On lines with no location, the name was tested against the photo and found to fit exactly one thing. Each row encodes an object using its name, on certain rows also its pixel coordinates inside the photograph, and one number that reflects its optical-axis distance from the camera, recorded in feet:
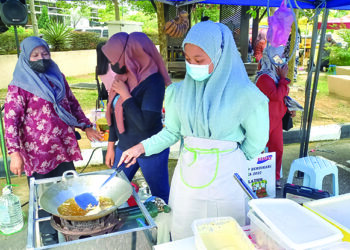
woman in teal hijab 4.58
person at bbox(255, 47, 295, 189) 9.77
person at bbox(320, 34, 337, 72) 40.19
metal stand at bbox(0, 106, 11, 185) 8.28
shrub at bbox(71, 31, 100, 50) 35.99
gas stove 3.61
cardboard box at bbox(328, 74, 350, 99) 25.20
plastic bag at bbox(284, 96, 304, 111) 10.39
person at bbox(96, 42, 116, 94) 9.27
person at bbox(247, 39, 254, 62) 34.24
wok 4.21
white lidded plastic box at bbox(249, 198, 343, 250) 2.98
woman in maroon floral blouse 6.65
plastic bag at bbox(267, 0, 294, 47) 8.00
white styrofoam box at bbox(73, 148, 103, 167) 12.30
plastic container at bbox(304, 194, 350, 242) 3.72
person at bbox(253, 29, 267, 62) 25.72
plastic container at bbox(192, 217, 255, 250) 3.46
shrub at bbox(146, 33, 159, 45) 46.68
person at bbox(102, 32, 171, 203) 6.45
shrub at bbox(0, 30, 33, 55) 30.01
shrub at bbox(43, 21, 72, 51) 32.81
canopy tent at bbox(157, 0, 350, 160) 9.64
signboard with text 9.08
